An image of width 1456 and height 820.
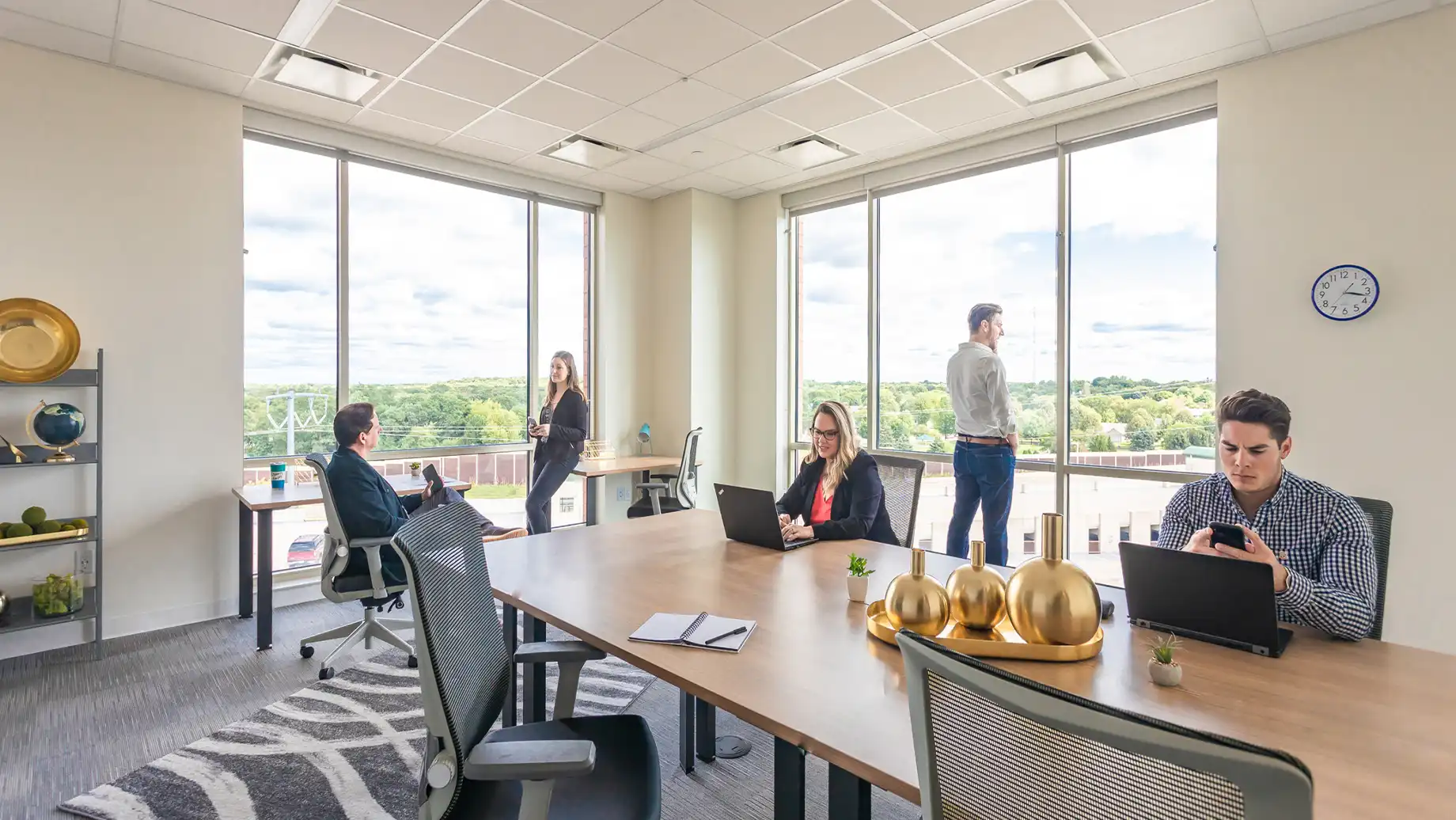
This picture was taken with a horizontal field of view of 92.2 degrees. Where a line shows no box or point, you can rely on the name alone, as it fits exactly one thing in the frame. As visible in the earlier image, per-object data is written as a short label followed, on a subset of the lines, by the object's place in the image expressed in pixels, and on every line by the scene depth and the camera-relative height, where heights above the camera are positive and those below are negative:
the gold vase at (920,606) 1.50 -0.42
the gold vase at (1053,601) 1.38 -0.38
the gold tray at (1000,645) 1.39 -0.48
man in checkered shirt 1.54 -0.28
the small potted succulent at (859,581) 1.83 -0.45
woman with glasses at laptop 2.72 -0.34
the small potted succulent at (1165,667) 1.27 -0.47
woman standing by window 4.97 -0.20
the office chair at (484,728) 1.16 -0.58
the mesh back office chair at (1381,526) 1.78 -0.30
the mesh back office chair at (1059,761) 0.55 -0.32
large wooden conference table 1.01 -0.51
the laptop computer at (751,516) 2.41 -0.38
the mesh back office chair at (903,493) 2.91 -0.35
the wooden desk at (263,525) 3.52 -0.62
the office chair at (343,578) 3.11 -0.76
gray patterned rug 2.16 -1.22
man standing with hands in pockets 4.17 -0.16
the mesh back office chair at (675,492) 5.16 -0.63
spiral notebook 1.54 -0.51
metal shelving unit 3.27 -0.62
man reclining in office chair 3.11 -0.36
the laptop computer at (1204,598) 1.41 -0.40
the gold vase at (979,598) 1.48 -0.40
